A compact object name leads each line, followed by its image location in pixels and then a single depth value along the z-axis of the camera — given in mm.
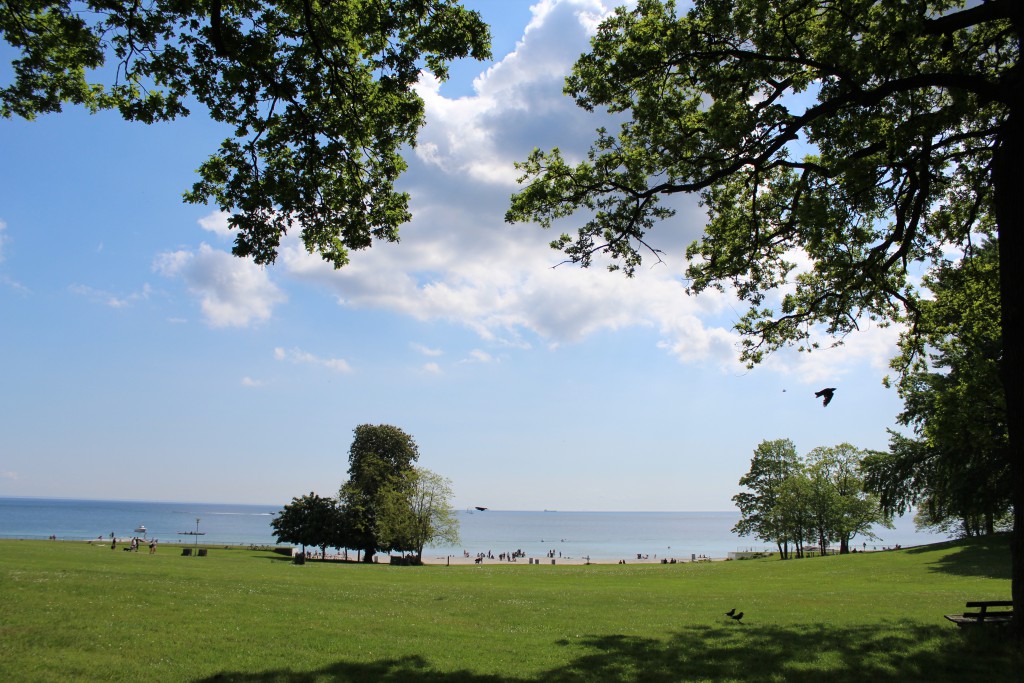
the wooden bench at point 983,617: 12109
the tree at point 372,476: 58219
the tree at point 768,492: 65000
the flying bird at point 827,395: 12051
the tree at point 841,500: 62625
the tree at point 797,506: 63031
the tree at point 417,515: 57375
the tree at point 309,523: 57594
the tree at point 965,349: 16719
